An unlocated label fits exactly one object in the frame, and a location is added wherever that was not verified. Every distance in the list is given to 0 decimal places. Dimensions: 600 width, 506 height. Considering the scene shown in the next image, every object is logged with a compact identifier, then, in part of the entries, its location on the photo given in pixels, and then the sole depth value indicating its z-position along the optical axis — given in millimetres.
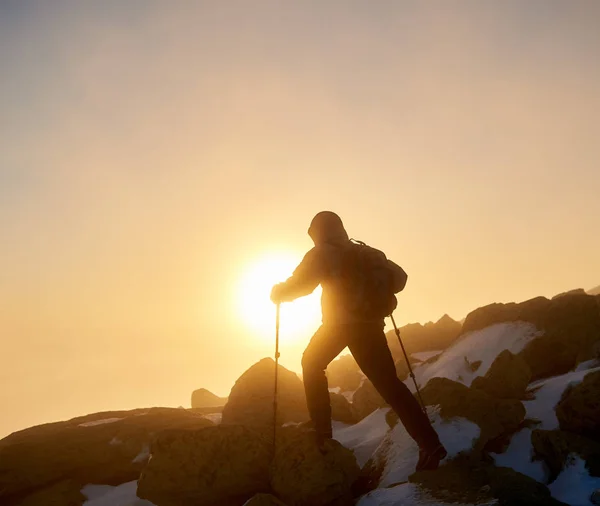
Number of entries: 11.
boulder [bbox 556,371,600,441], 7613
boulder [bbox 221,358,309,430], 12016
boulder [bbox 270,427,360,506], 6930
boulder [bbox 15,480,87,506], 10719
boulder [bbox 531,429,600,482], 6539
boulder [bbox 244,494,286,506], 6301
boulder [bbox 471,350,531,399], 10398
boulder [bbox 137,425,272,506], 7695
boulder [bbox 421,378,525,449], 7977
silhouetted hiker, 6852
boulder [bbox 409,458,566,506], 5395
